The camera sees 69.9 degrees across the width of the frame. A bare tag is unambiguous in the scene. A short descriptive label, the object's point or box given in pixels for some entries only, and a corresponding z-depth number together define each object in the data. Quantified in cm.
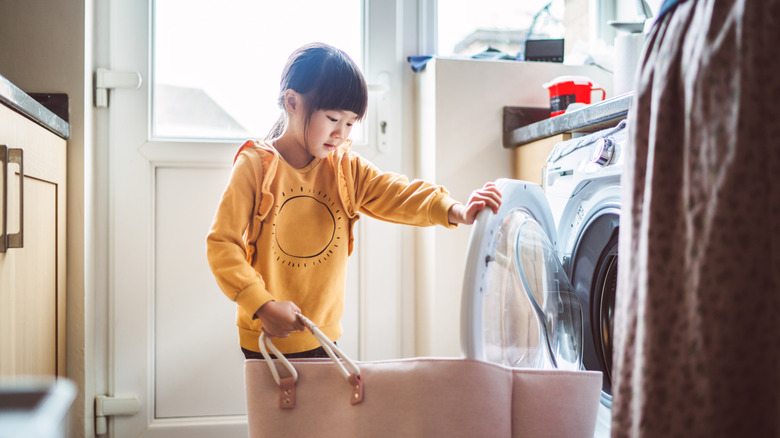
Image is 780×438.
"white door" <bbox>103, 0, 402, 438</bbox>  165
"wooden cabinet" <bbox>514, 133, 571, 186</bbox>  139
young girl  108
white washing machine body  102
